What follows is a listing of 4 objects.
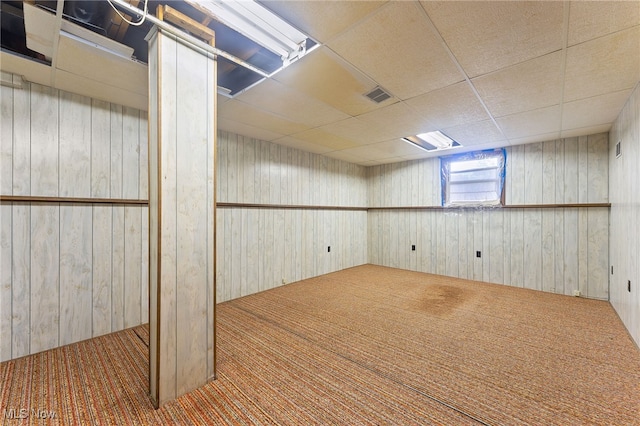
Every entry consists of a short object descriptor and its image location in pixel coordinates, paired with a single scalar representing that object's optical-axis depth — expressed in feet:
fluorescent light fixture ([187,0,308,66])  4.97
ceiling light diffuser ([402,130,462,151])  13.21
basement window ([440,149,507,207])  14.69
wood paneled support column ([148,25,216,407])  5.42
